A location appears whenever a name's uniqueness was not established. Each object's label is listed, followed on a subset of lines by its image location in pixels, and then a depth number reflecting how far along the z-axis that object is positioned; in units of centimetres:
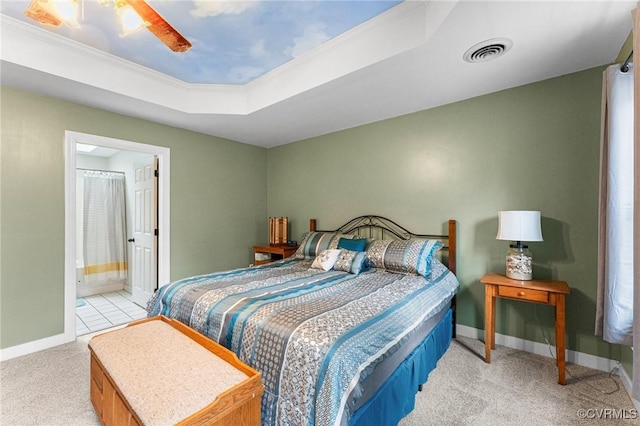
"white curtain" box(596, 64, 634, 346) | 177
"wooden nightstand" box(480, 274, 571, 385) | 212
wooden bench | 118
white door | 374
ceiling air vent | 198
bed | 134
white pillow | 293
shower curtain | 480
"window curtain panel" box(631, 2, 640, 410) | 119
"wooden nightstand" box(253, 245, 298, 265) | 404
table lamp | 232
